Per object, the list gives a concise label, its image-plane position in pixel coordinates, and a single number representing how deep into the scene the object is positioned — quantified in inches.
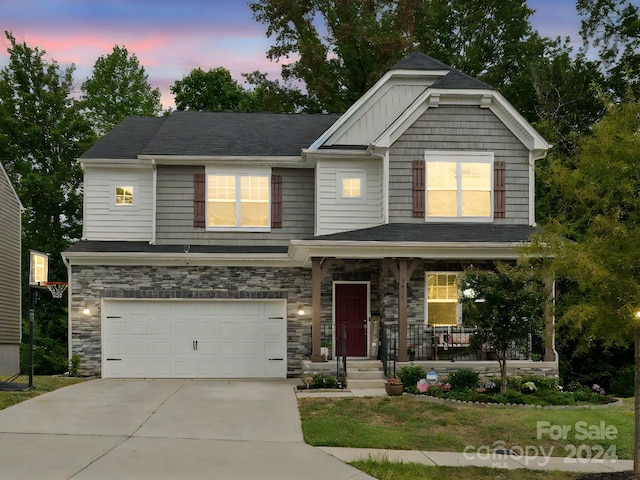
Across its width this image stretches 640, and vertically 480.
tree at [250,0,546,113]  1223.5
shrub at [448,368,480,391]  599.2
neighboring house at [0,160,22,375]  922.1
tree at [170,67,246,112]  1444.4
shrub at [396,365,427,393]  605.6
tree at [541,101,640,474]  341.7
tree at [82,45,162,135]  1353.3
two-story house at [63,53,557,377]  711.1
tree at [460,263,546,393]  548.7
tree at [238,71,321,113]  1327.5
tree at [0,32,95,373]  1161.4
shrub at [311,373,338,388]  623.2
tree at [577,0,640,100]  1162.0
